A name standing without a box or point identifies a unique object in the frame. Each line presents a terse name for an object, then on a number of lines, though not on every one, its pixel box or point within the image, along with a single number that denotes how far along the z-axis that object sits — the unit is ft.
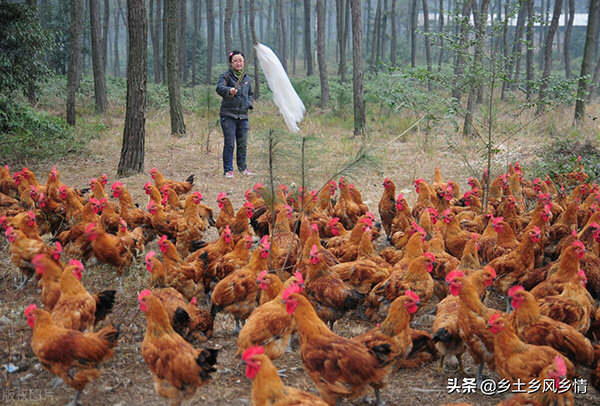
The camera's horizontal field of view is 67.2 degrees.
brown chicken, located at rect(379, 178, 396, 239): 23.78
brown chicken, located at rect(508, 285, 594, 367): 12.14
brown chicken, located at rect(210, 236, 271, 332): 15.17
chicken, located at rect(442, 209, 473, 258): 19.70
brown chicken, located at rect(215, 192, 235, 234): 21.93
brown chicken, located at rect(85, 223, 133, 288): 17.95
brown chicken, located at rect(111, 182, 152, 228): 22.15
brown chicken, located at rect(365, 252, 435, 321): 15.21
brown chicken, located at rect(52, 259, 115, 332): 13.24
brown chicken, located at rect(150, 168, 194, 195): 27.02
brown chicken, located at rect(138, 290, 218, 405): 11.29
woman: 32.71
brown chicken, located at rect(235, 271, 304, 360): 12.80
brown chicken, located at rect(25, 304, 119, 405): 11.60
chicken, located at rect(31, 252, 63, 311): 14.73
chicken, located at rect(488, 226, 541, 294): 16.85
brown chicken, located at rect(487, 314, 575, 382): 10.99
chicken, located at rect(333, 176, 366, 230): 23.85
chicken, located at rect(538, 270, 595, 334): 13.33
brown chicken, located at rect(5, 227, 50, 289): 17.35
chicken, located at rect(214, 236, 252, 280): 16.96
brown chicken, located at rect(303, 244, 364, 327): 15.02
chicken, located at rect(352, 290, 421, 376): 12.16
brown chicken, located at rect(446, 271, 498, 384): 12.57
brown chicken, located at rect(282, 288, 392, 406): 11.31
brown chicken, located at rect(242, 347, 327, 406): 9.59
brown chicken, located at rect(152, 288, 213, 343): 13.71
